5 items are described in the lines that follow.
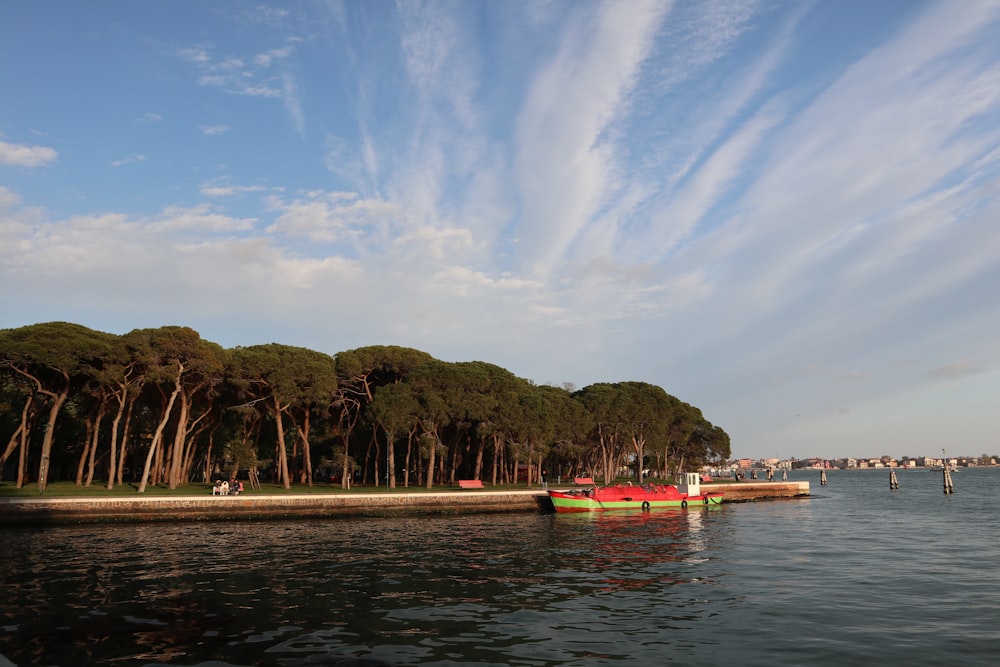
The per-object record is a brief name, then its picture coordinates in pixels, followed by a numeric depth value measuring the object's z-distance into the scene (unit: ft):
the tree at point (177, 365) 170.09
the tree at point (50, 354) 159.33
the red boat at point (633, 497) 180.65
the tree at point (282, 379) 191.62
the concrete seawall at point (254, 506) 136.46
